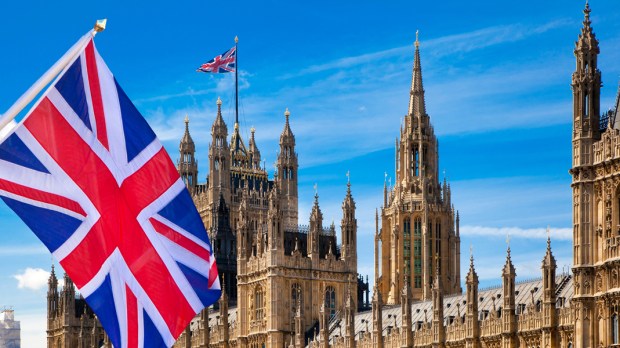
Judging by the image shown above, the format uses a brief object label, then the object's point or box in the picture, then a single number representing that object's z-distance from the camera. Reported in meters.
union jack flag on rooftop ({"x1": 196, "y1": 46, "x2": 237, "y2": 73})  156.88
